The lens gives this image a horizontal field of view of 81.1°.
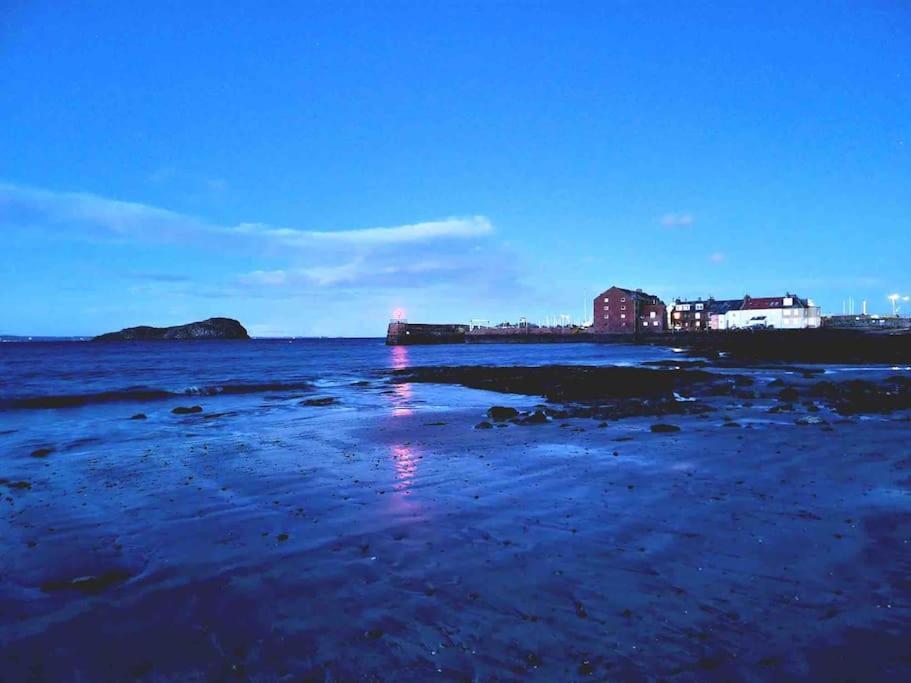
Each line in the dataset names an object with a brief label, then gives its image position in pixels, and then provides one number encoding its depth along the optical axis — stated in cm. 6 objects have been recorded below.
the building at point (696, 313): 15200
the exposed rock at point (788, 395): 2431
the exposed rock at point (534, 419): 2064
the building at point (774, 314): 13775
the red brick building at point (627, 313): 14888
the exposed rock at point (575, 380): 2984
